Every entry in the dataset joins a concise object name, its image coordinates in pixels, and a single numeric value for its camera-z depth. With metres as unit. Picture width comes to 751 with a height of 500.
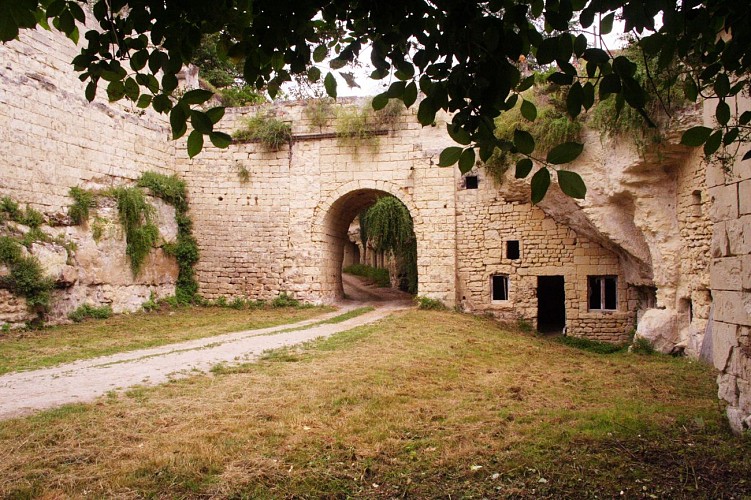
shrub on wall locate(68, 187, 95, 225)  11.95
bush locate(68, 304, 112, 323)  11.59
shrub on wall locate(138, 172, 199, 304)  14.93
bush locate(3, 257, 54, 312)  10.12
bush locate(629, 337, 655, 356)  10.16
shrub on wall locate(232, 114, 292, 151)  15.03
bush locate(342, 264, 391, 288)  24.86
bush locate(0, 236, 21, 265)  9.96
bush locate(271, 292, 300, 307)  14.96
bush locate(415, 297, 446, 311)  14.13
